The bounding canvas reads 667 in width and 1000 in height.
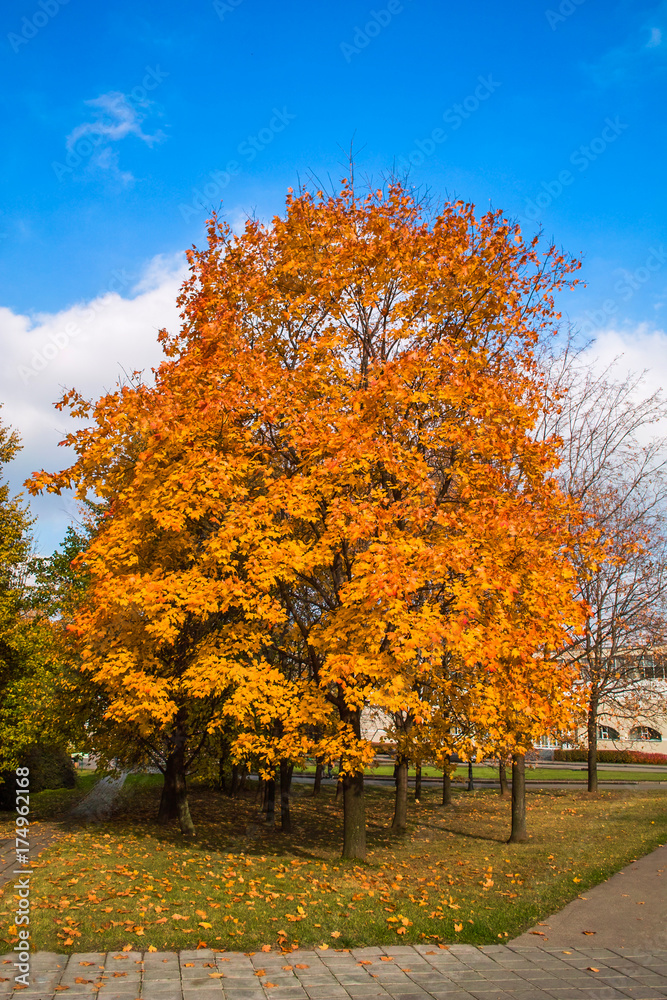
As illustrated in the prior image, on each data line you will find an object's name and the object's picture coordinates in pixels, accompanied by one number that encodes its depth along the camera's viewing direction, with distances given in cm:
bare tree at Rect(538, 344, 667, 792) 2300
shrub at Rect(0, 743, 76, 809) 2126
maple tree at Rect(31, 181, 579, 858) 988
